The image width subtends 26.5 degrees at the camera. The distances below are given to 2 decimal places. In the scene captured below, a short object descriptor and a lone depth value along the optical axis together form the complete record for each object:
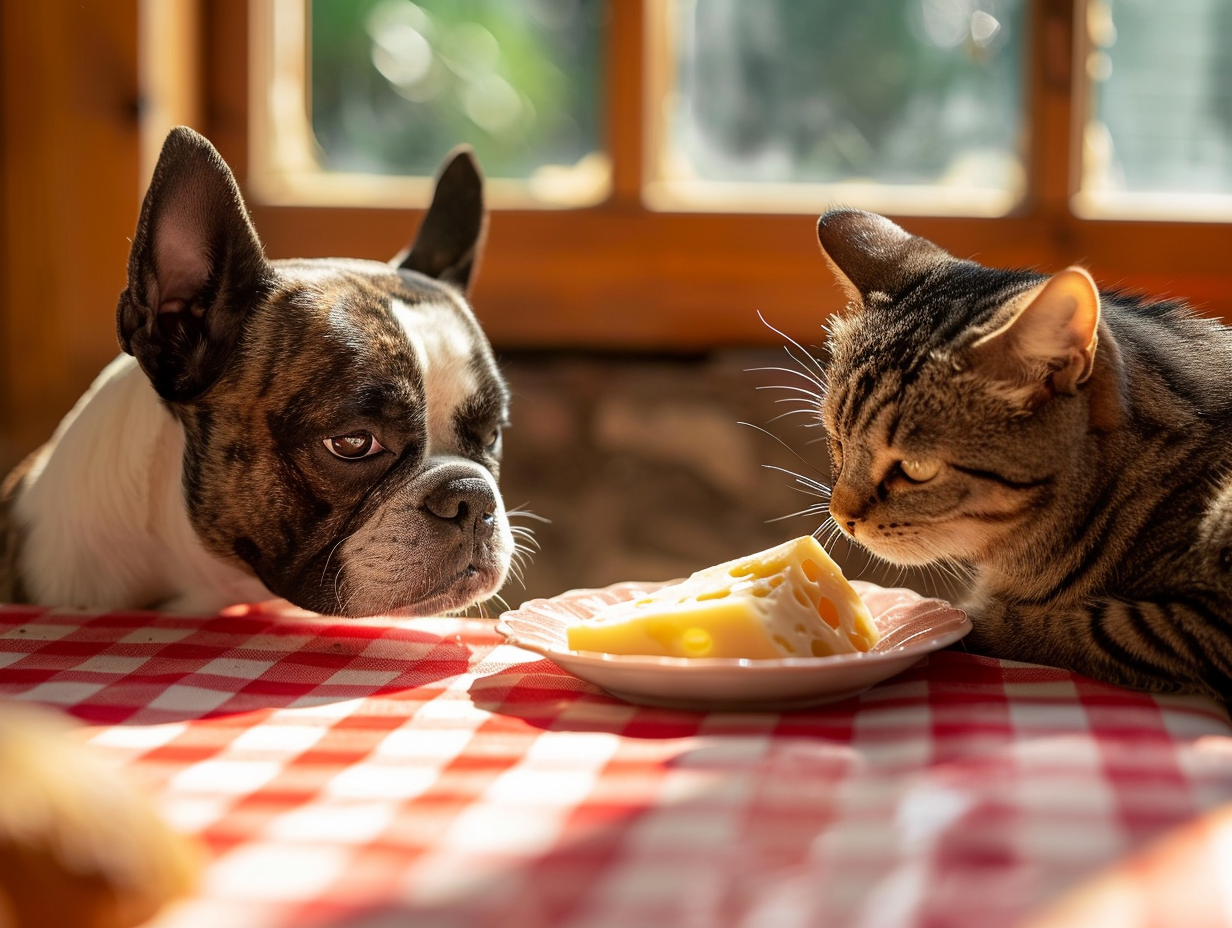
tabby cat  0.87
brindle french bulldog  0.95
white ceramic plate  0.82
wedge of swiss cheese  0.84
